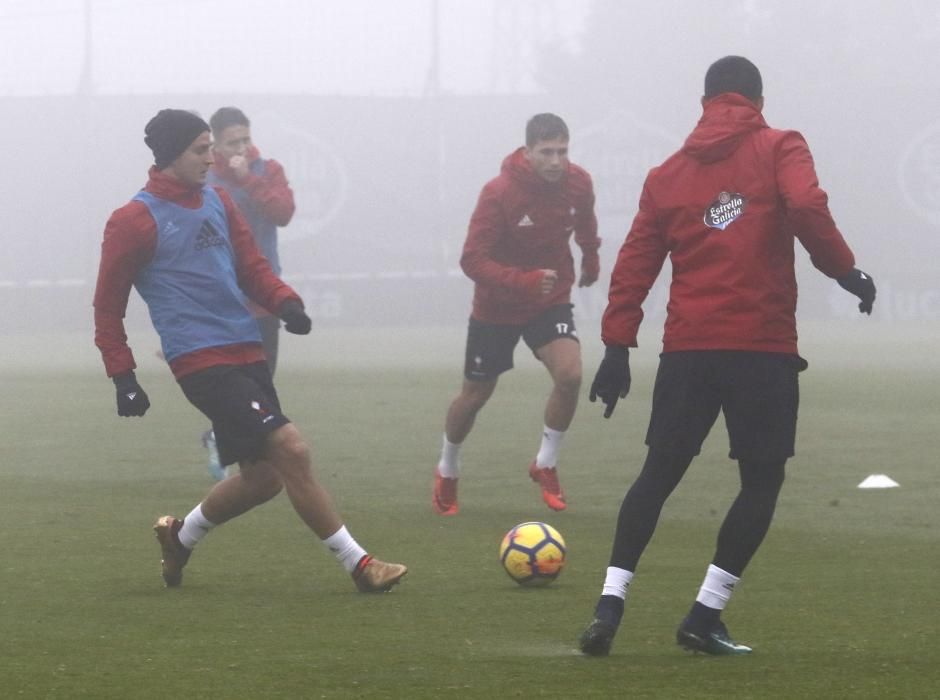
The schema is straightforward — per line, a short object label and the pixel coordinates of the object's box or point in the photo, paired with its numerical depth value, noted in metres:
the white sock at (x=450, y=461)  19.87
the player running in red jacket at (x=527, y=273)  19.53
